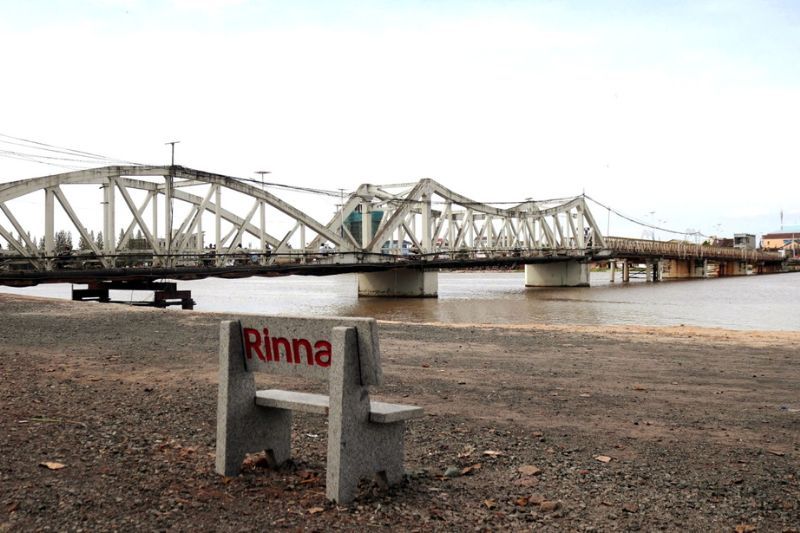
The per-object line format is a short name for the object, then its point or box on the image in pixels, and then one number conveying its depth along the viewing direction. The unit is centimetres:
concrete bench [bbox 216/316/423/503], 440
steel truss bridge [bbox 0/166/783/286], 3350
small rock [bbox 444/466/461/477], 516
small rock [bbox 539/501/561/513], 450
